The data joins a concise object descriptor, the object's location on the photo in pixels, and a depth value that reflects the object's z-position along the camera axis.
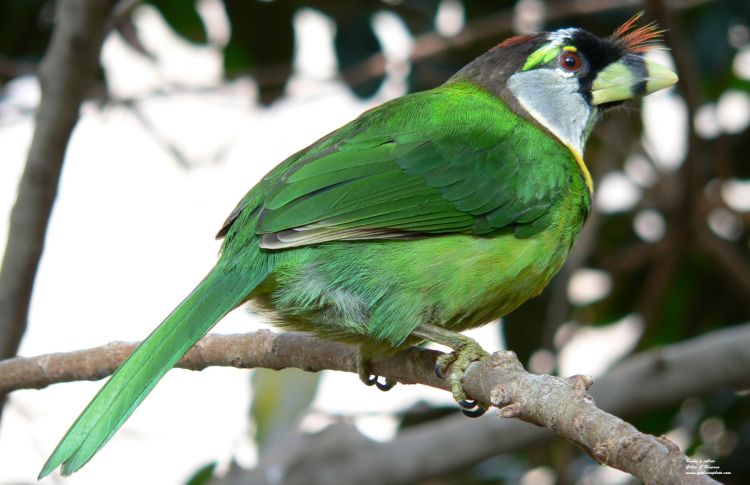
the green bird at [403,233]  5.32
